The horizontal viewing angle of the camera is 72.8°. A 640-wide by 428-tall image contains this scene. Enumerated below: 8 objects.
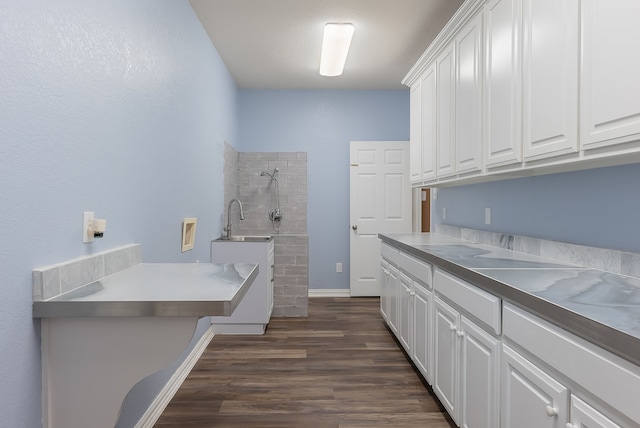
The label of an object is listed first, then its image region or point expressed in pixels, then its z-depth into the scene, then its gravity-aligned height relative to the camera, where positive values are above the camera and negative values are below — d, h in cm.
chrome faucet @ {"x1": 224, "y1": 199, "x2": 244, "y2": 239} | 435 -19
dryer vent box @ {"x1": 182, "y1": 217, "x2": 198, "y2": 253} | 304 -19
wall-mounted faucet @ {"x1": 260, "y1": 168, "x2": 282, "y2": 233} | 523 -5
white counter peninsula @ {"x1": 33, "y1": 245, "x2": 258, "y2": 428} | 134 -43
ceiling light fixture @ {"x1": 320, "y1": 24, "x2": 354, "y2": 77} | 359 +143
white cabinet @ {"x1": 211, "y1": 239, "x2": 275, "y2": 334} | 394 -79
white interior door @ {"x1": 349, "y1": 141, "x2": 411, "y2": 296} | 556 +4
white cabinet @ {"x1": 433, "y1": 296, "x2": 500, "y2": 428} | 176 -76
